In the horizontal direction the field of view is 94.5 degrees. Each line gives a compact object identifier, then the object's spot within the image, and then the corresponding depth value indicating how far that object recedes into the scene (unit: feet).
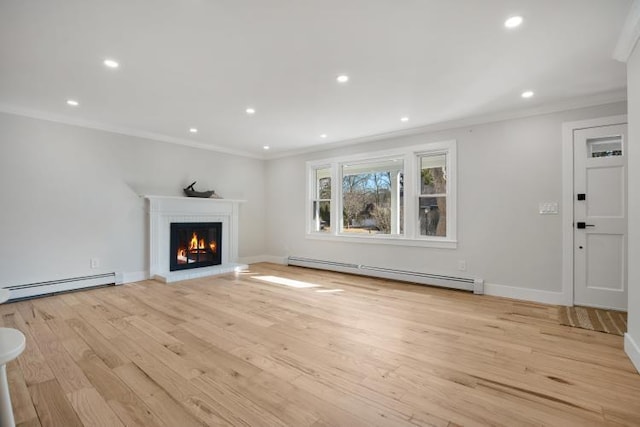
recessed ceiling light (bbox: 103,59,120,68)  8.66
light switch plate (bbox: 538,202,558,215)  11.91
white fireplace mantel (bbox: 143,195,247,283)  15.92
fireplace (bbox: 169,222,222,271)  16.94
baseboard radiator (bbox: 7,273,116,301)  12.32
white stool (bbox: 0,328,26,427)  4.07
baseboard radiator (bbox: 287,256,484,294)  13.61
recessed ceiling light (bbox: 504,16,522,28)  6.73
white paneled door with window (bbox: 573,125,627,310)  10.85
